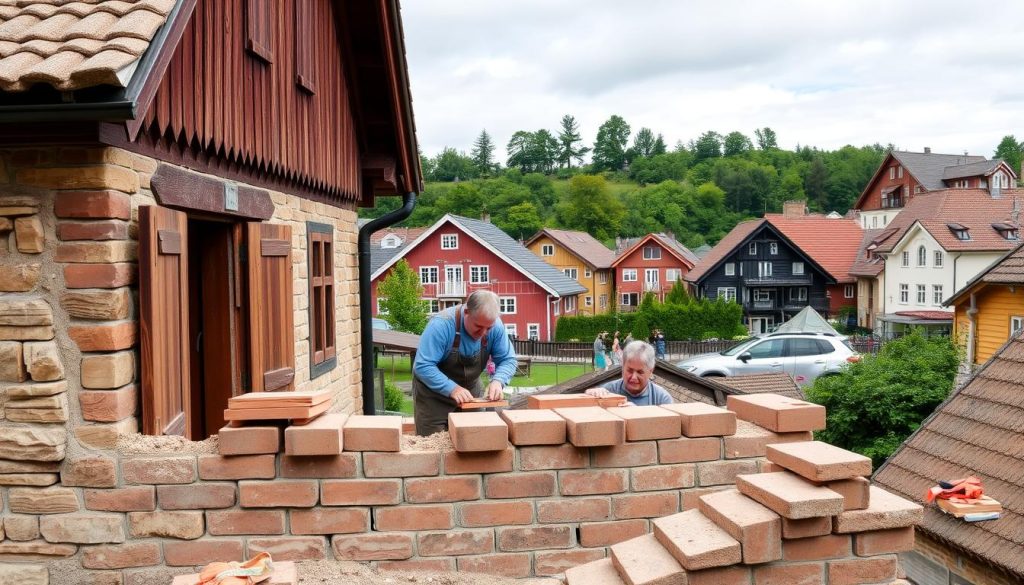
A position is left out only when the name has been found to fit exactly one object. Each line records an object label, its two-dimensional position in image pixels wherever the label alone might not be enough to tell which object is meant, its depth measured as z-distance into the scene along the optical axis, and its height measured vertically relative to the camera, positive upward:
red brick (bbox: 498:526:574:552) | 3.85 -1.17
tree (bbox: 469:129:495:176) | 146.00 +22.49
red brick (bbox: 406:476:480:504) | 3.75 -0.92
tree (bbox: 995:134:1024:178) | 111.61 +16.41
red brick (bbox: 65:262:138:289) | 3.89 +0.07
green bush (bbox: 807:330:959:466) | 18.53 -2.80
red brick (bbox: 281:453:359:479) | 3.68 -0.78
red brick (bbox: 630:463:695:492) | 3.96 -0.94
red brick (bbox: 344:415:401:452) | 3.70 -0.66
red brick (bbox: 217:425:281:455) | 3.65 -0.66
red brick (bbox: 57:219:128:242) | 3.89 +0.27
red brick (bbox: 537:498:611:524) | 3.88 -1.05
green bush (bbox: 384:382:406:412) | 20.06 -2.73
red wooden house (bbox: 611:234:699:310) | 63.31 +0.73
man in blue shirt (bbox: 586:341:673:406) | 5.36 -0.63
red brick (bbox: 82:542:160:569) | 3.73 -1.17
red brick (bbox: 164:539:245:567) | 3.70 -1.14
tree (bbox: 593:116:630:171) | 160.00 +25.23
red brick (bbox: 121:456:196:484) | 3.70 -0.79
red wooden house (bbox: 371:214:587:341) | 48.66 +0.62
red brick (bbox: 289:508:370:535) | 3.71 -1.02
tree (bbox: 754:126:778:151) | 154.12 +25.03
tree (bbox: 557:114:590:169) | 158.75 +25.21
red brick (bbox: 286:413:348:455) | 3.61 -0.66
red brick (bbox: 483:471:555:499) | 3.81 -0.92
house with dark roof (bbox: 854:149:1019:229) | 71.06 +8.22
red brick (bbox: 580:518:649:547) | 3.92 -1.17
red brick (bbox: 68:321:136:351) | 3.89 -0.21
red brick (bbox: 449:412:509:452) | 3.71 -0.67
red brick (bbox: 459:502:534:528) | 3.80 -1.04
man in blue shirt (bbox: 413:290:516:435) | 5.64 -0.52
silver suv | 26.86 -2.63
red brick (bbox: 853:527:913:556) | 3.21 -1.01
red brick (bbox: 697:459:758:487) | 4.05 -0.93
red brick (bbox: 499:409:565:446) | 3.80 -0.67
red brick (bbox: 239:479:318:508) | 3.68 -0.89
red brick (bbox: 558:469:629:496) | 3.88 -0.93
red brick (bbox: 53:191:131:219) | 3.88 +0.39
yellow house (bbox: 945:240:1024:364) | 19.75 -0.97
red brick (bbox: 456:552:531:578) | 3.81 -1.27
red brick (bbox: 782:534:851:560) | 3.13 -1.01
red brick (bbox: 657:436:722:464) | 3.99 -0.82
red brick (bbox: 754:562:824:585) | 3.11 -1.10
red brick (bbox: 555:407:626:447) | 3.78 -0.67
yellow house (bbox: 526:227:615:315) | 63.41 +1.24
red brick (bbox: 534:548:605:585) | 3.88 -1.28
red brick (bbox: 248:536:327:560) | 3.69 -1.13
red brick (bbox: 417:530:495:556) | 3.77 -1.16
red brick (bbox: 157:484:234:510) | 3.69 -0.90
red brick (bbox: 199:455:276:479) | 3.67 -0.77
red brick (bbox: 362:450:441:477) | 3.72 -0.79
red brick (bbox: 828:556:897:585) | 3.19 -1.12
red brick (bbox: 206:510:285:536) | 3.69 -1.02
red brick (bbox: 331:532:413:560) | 3.73 -1.15
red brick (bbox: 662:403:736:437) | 3.99 -0.68
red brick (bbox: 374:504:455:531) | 3.74 -1.03
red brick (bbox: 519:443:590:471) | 3.84 -0.80
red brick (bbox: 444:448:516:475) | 3.77 -0.80
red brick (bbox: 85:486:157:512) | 3.74 -0.93
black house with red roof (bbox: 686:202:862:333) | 56.25 +0.45
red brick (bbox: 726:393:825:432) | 4.15 -0.69
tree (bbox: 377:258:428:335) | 39.22 -0.98
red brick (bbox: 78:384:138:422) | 3.89 -0.53
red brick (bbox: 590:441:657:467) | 3.90 -0.81
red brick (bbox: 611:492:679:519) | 3.95 -1.06
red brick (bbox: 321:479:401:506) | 3.70 -0.91
